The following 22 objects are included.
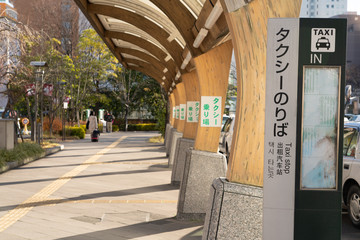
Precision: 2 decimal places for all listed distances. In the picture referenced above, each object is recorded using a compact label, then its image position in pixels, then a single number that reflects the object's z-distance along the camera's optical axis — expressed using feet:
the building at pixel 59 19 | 149.84
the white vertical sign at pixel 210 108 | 30.53
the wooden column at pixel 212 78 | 29.50
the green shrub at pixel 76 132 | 112.88
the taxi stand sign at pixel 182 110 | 60.18
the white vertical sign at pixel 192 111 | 41.98
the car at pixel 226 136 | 66.13
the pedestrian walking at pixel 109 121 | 148.05
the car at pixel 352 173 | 27.17
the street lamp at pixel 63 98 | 104.39
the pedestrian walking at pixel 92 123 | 102.00
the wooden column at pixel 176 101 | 71.64
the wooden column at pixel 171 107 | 91.08
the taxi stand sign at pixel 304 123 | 12.21
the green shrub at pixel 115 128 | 161.05
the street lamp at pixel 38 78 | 78.39
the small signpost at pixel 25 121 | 114.11
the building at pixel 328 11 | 631.56
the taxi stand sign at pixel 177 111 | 65.78
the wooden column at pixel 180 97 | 61.34
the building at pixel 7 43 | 50.93
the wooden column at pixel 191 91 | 44.04
